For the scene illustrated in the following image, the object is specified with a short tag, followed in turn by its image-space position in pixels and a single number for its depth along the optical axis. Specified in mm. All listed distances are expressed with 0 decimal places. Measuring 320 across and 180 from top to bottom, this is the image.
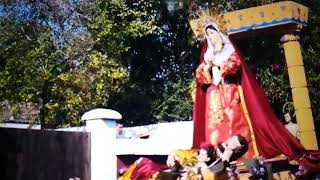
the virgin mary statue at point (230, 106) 6027
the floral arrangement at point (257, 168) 5500
